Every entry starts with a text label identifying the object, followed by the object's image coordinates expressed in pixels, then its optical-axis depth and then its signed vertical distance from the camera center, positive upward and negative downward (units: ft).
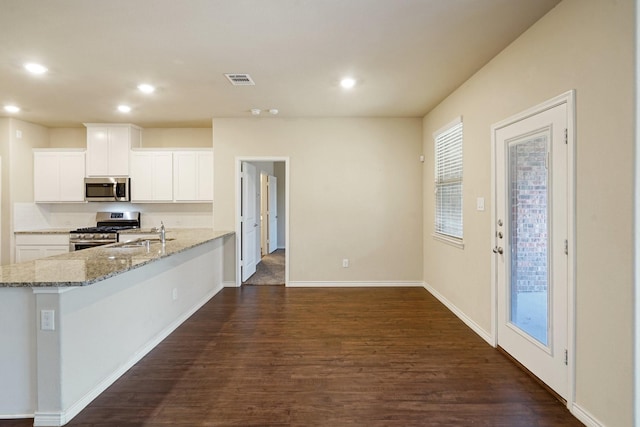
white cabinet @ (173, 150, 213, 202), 17.49 +1.86
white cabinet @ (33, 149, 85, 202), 17.69 +2.03
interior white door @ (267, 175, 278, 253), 28.71 -0.01
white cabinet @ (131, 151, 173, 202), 17.57 +1.86
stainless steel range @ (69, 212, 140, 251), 16.46 -1.04
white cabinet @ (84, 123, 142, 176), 17.53 +3.25
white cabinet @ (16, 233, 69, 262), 16.74 -1.74
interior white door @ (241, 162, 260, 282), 17.60 -0.54
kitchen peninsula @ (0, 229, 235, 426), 6.48 -2.60
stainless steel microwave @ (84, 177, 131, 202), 17.47 +1.11
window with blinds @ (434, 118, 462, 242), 12.89 +1.23
